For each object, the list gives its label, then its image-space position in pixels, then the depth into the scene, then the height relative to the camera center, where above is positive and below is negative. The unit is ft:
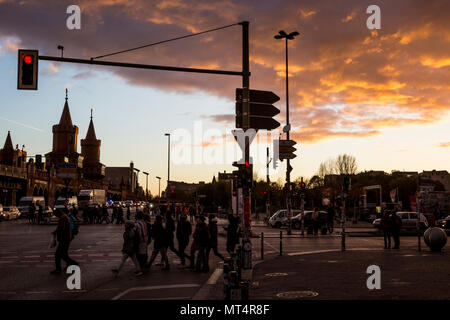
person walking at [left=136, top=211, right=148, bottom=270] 45.57 -4.34
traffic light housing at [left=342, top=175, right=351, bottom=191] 72.77 +1.52
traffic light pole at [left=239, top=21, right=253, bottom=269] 43.27 -0.33
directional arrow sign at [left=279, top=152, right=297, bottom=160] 84.34 +6.82
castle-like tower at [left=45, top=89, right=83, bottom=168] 581.53 +65.43
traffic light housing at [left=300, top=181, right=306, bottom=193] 111.95 +1.80
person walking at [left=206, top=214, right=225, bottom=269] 48.47 -4.07
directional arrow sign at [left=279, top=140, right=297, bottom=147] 83.82 +8.86
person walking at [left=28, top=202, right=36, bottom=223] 161.08 -7.45
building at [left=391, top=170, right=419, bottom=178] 451.73 +22.69
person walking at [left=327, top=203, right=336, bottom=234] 110.52 -5.78
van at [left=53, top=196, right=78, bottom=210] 210.18 -4.31
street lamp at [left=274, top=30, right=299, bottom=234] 106.68 +19.32
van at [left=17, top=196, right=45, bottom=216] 203.21 -4.76
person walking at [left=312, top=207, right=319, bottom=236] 107.88 -5.93
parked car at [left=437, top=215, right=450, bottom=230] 124.40 -7.73
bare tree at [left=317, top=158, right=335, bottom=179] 362.94 +17.51
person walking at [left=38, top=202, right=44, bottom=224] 153.93 -7.11
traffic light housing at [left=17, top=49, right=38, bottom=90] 43.45 +11.22
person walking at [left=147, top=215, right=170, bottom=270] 49.34 -4.98
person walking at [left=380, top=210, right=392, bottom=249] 73.26 -4.61
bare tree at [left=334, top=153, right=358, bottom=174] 331.36 +20.79
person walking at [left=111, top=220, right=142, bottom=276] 44.32 -4.84
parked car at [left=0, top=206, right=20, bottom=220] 176.37 -8.06
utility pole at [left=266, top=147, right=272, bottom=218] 170.59 -3.61
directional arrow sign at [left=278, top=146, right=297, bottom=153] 83.66 +7.70
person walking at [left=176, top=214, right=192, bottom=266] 51.96 -4.34
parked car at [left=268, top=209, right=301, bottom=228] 142.72 -7.69
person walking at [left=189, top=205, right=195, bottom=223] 172.54 -7.74
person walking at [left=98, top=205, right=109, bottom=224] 163.39 -7.70
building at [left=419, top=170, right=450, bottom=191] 511.32 +20.42
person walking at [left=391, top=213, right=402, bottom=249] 72.95 -5.01
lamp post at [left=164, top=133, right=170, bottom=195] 243.81 +19.45
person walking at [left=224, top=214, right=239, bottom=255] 54.90 -4.52
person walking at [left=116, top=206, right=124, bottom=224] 156.15 -6.98
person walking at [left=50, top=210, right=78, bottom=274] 45.39 -4.52
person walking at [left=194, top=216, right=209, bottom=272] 47.24 -4.91
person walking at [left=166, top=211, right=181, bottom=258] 51.35 -3.79
